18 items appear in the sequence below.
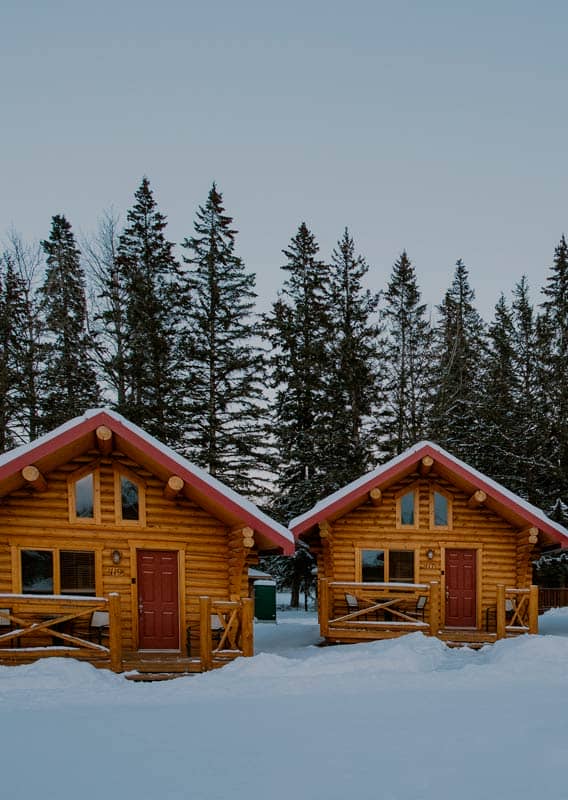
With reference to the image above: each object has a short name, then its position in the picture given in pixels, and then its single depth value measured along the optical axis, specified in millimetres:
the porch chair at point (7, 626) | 12070
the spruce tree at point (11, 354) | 25125
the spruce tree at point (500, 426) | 31109
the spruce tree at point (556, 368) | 30547
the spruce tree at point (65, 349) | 25688
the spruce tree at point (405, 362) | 30312
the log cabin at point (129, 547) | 12195
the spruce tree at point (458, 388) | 30328
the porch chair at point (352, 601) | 16406
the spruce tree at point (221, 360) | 28141
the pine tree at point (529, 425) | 30453
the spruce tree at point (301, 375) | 29422
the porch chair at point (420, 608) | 16469
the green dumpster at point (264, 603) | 24328
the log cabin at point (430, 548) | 16500
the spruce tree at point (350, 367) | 29188
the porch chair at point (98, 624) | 12625
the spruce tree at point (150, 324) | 26406
